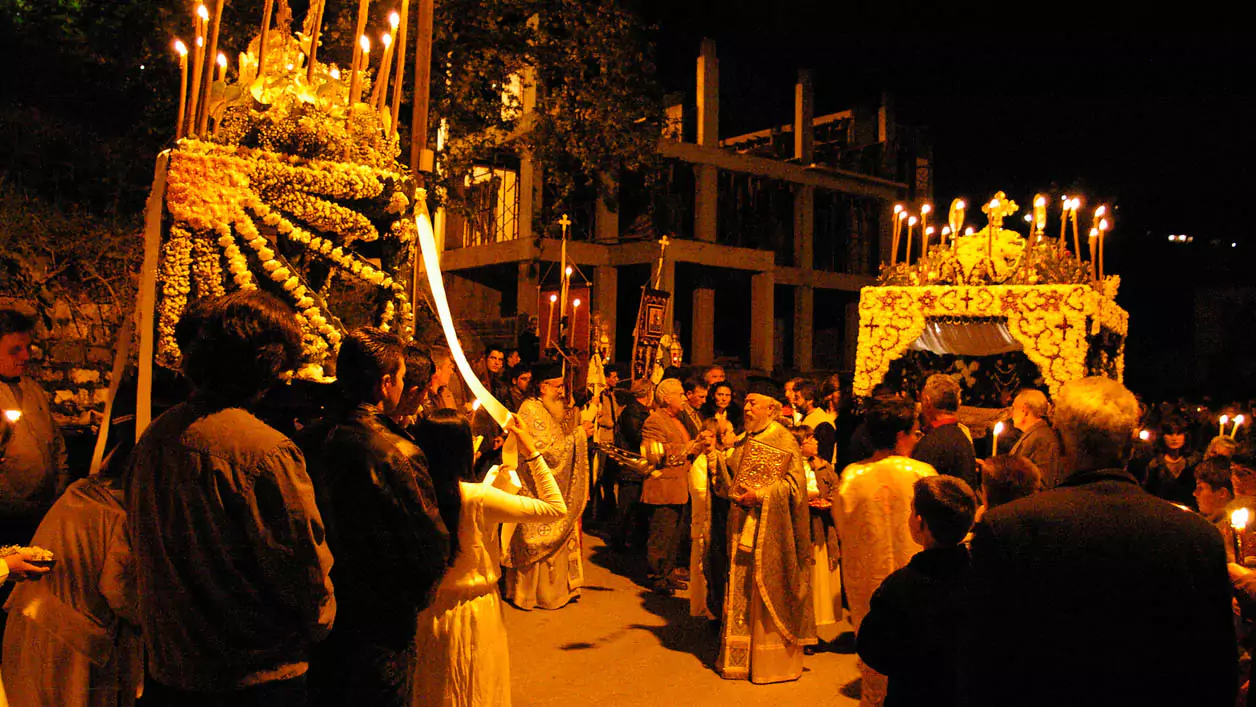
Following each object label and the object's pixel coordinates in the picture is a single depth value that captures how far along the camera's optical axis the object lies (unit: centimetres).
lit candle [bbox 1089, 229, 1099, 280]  984
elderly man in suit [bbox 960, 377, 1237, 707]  208
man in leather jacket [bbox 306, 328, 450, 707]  282
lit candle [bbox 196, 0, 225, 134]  313
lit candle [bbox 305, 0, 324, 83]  343
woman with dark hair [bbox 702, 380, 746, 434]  659
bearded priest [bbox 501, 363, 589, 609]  696
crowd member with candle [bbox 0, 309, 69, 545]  376
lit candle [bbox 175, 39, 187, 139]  321
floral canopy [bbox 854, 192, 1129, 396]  988
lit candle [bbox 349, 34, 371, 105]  347
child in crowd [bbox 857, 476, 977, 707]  291
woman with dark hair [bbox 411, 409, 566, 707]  337
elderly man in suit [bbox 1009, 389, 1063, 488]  571
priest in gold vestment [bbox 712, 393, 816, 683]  553
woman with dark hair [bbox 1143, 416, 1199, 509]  734
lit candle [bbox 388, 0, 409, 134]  376
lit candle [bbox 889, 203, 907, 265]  989
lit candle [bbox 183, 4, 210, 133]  316
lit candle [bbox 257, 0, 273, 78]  331
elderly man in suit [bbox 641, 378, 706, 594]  769
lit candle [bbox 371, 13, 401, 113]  364
